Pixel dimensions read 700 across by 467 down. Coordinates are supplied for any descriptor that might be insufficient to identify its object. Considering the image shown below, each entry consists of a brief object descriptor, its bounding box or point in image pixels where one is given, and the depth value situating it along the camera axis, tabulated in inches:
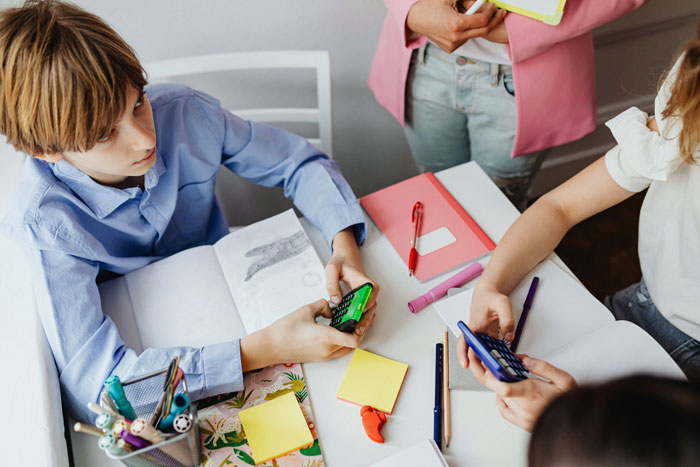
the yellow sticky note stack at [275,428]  26.5
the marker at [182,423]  23.7
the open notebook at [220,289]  32.2
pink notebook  34.0
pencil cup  21.9
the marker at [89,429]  19.7
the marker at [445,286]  31.6
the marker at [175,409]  24.1
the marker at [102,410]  20.7
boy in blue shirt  26.8
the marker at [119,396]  22.6
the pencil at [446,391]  26.4
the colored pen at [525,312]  29.0
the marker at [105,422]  21.3
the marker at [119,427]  21.3
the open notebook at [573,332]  26.9
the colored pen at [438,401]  26.4
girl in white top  25.8
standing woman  36.6
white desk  26.1
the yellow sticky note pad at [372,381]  27.8
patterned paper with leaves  26.3
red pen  33.5
